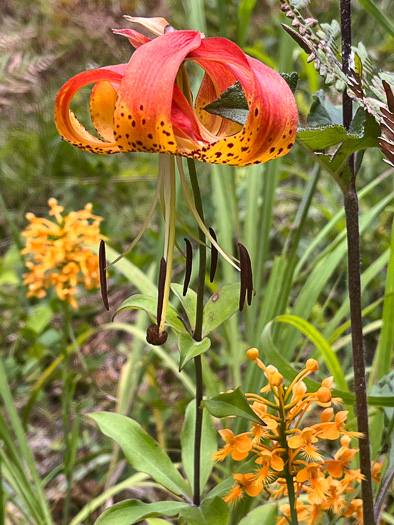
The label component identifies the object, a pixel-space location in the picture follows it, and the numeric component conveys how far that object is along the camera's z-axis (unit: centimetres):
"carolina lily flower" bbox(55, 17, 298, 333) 36
